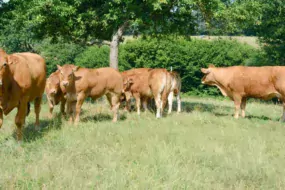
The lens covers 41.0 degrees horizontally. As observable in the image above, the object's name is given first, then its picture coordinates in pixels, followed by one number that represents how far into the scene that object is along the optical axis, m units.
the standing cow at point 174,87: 12.42
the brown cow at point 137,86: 12.52
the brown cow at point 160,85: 11.70
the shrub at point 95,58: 25.86
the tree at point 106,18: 12.30
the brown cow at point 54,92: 10.43
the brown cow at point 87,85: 9.55
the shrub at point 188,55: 23.70
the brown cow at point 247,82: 11.39
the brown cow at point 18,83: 7.11
